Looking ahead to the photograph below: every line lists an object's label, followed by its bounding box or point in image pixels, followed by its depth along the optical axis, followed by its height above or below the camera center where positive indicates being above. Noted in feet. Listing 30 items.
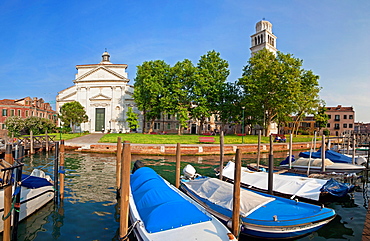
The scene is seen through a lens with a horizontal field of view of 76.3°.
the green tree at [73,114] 148.77 +5.69
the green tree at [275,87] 123.03 +21.57
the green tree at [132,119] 158.51 +2.96
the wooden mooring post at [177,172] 38.26 -7.86
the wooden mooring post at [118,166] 35.48 -6.57
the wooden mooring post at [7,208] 18.12 -6.64
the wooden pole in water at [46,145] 90.63 -8.87
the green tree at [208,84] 140.15 +24.95
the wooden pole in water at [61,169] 33.07 -6.62
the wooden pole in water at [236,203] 21.58 -7.26
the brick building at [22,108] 167.32 +10.81
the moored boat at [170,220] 18.94 -8.59
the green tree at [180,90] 142.41 +21.48
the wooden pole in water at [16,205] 21.92 -7.78
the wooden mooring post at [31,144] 82.14 -7.75
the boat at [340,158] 65.41 -8.82
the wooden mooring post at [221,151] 42.34 -4.85
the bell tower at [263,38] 210.38 +81.52
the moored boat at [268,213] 23.12 -9.16
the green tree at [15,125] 127.85 -1.89
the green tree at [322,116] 200.44 +8.51
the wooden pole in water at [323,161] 51.06 -7.67
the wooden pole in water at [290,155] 56.56 -7.03
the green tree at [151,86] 145.59 +23.81
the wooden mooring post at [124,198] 19.83 -6.34
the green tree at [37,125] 133.90 -1.81
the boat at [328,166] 52.70 -9.24
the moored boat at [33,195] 28.19 -9.50
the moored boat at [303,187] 32.68 -9.05
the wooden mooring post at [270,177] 33.94 -7.46
